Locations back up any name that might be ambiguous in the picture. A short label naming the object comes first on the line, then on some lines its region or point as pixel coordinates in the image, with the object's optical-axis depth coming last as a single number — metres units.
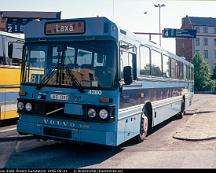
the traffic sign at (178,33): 37.97
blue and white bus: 8.09
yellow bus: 12.69
